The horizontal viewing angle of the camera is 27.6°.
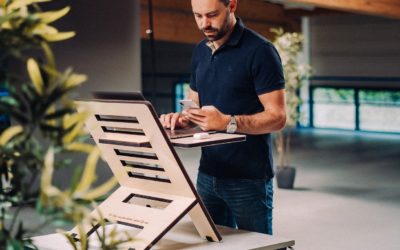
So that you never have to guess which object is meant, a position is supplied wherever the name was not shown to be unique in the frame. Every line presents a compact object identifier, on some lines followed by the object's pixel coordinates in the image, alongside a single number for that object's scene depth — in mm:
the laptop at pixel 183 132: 2441
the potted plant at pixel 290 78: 8047
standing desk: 2250
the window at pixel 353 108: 14445
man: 2627
